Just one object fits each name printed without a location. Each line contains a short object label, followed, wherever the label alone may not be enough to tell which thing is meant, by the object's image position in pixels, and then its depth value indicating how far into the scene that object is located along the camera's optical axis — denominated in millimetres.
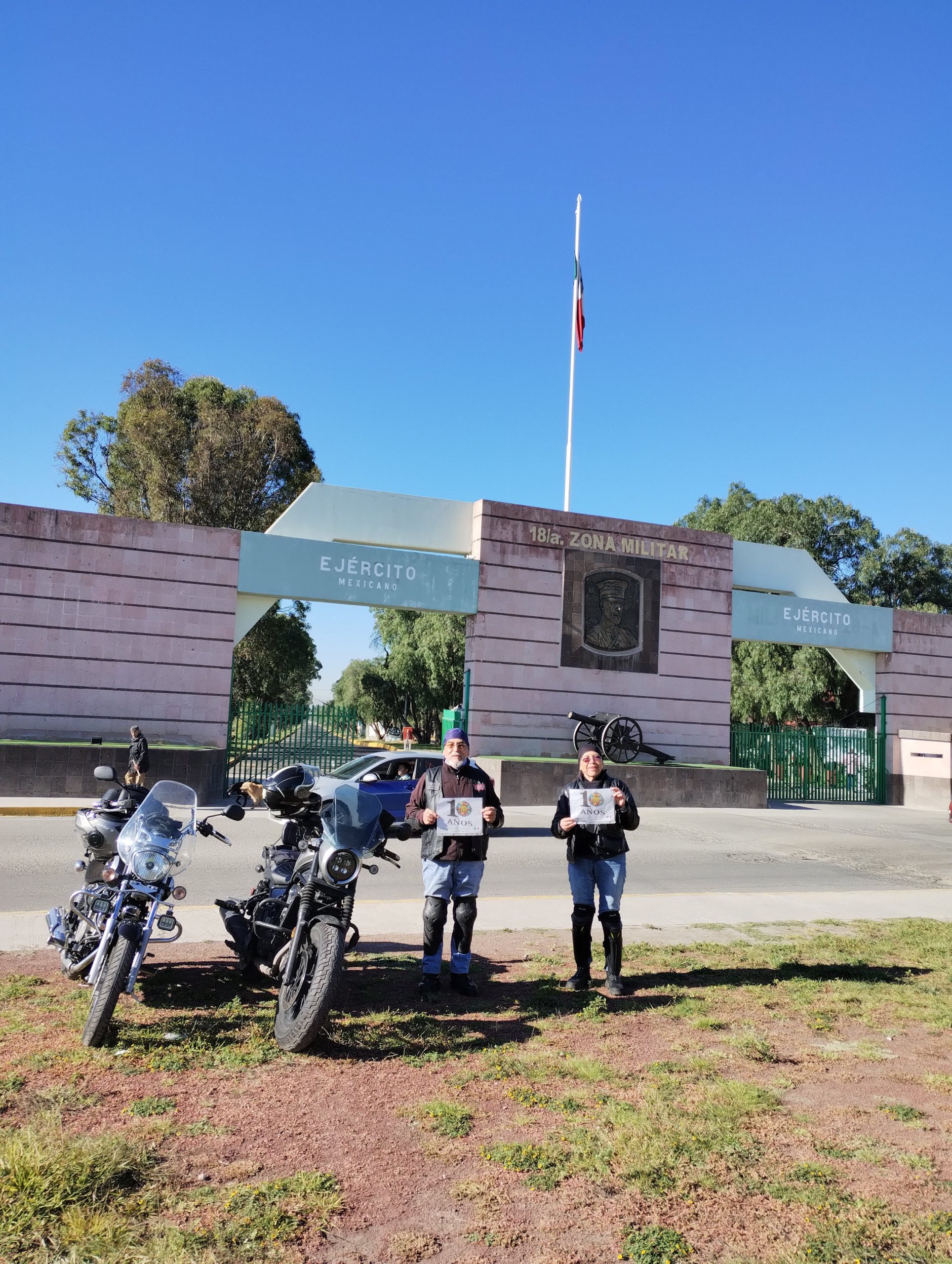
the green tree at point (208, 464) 37969
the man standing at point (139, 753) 16234
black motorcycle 4578
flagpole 24078
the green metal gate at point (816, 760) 25547
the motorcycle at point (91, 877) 5219
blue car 13180
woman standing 6141
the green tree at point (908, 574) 44031
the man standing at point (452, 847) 6012
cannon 21906
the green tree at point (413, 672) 39531
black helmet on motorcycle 5555
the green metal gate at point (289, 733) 20031
